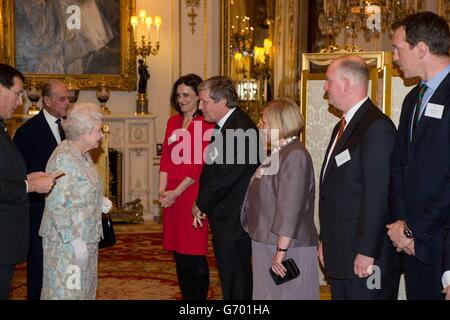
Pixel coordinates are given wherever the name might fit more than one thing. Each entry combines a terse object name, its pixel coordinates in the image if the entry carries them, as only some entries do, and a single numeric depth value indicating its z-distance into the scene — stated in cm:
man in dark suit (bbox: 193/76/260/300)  421
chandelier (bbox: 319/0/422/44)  843
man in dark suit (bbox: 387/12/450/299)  303
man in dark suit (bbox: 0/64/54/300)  344
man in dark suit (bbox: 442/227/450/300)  293
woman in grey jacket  372
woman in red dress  468
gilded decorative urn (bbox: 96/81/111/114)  973
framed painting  971
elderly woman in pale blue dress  366
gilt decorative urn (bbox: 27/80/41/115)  930
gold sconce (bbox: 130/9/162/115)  1001
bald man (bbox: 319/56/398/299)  329
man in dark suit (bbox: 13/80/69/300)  479
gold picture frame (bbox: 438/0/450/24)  965
